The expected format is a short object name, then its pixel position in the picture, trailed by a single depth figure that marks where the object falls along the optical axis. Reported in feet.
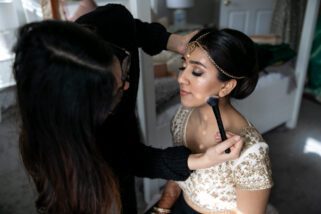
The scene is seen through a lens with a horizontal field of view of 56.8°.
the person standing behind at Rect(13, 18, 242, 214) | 1.60
